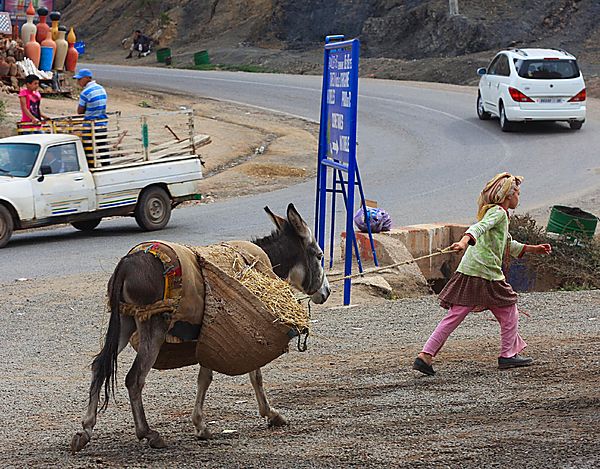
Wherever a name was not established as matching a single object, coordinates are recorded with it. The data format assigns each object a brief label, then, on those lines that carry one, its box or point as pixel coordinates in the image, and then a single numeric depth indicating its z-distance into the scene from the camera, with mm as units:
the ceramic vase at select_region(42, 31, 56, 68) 34438
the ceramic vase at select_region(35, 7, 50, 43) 34875
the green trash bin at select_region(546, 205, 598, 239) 13523
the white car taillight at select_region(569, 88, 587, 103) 27391
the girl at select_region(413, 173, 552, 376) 8273
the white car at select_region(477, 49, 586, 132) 27188
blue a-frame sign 11766
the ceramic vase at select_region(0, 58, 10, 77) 32625
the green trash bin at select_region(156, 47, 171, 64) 54906
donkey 6332
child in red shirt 20016
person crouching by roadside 59250
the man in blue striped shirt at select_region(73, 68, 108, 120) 17328
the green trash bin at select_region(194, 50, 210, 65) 51625
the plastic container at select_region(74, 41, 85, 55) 42156
